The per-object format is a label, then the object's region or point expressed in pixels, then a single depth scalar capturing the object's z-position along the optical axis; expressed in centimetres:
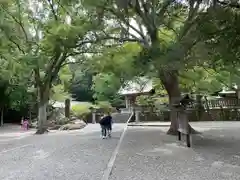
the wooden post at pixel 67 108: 1691
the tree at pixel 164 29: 538
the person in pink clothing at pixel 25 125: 1480
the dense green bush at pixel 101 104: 1753
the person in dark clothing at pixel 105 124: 802
